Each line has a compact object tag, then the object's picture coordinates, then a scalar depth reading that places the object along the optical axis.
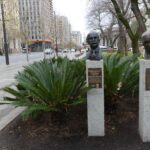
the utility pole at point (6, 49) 15.93
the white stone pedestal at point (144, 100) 2.53
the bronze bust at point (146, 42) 2.59
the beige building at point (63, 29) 35.68
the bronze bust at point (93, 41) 2.79
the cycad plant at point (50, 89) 2.73
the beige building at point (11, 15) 27.11
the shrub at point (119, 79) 3.03
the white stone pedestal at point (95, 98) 2.66
